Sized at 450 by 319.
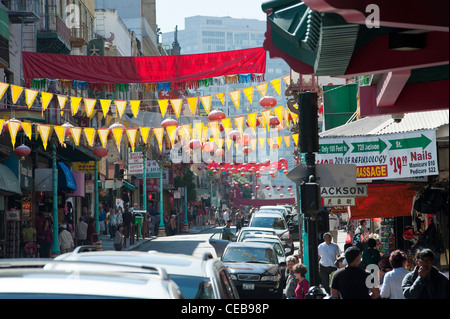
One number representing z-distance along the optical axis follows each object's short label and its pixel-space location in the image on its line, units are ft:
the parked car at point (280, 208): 165.56
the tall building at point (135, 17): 254.88
